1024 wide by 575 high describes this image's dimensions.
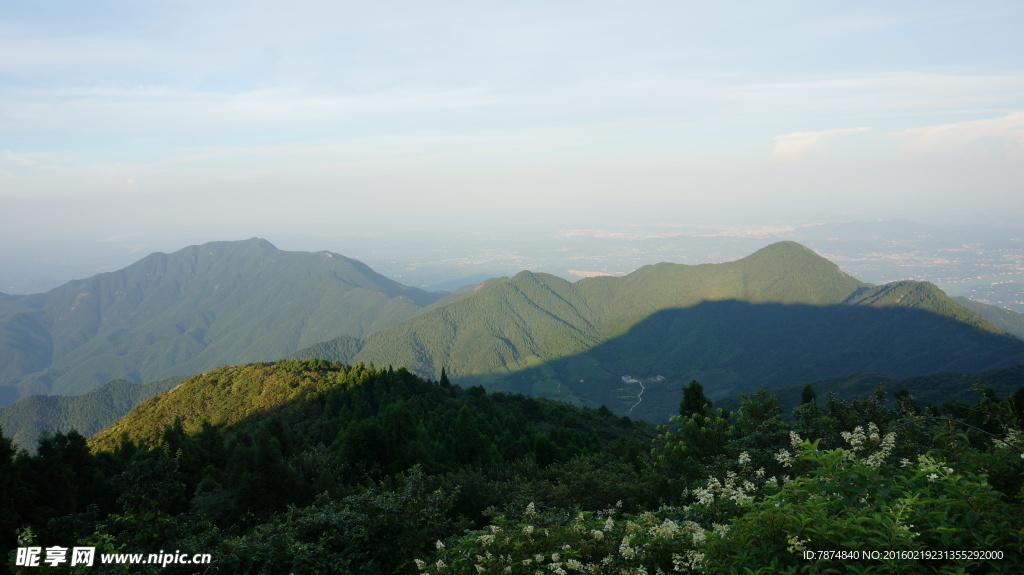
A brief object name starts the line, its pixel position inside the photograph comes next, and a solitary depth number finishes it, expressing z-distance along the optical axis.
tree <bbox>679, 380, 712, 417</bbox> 32.66
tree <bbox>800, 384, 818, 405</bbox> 36.77
